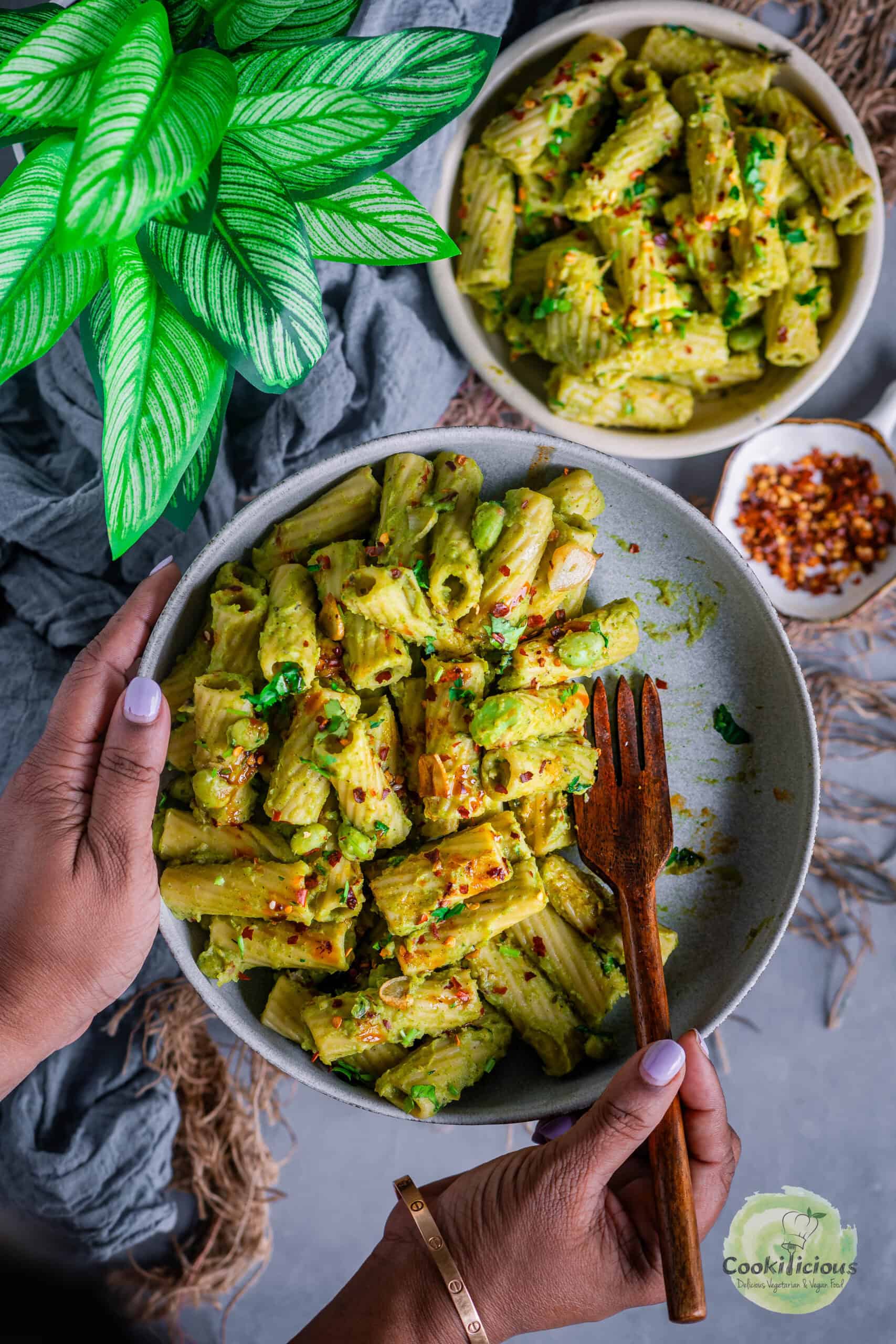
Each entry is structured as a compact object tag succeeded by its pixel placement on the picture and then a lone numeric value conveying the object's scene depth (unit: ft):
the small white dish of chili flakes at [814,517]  2.41
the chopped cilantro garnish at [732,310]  2.25
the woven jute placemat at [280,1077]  2.38
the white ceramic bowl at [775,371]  2.20
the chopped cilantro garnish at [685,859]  2.10
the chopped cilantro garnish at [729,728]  2.08
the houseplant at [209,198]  1.60
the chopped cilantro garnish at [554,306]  2.21
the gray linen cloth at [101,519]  2.23
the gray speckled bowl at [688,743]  1.97
